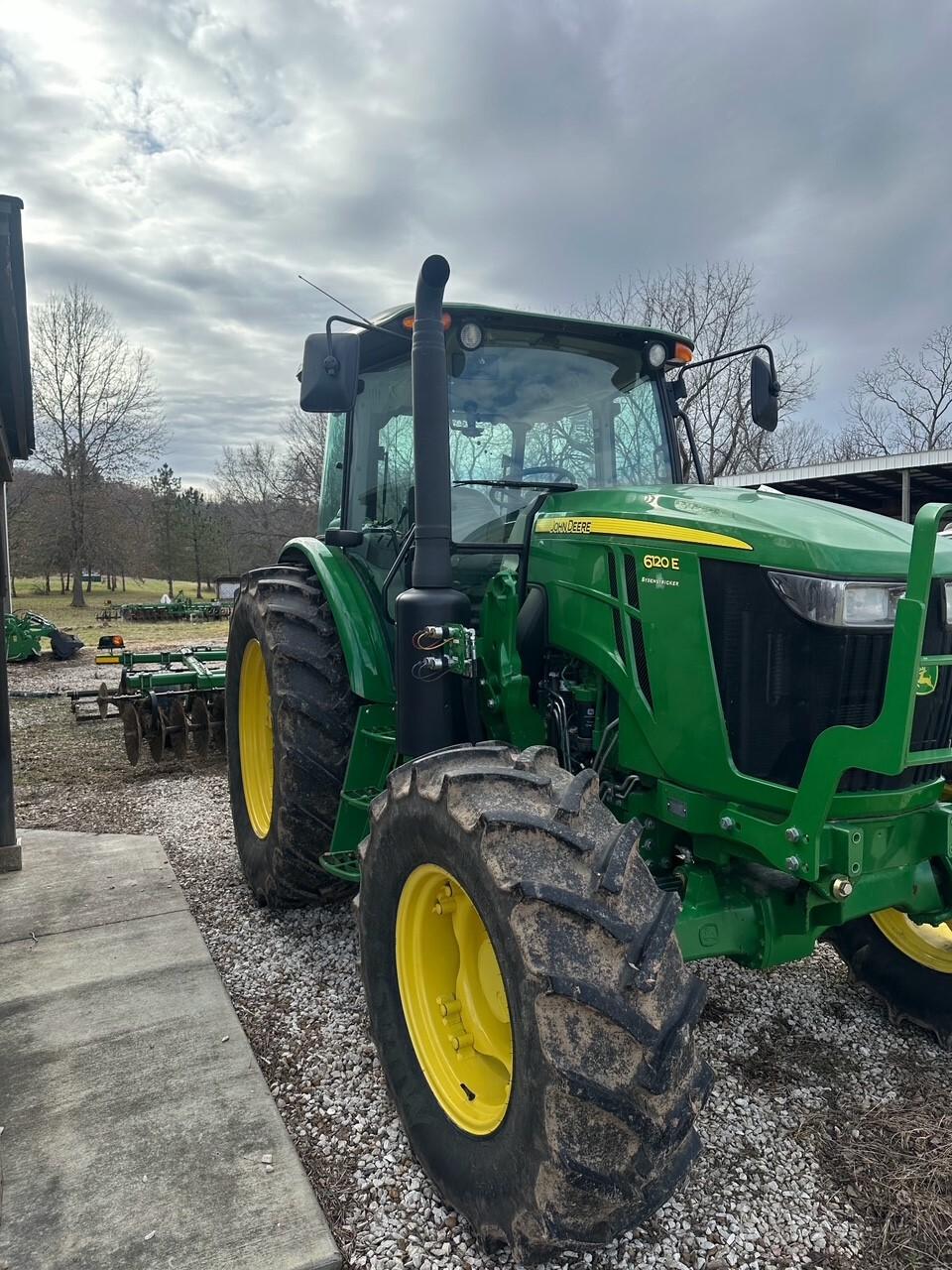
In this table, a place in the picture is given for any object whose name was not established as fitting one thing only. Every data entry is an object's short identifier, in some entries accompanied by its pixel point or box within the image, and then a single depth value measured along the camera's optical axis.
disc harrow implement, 6.83
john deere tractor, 1.83
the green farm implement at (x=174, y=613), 27.45
